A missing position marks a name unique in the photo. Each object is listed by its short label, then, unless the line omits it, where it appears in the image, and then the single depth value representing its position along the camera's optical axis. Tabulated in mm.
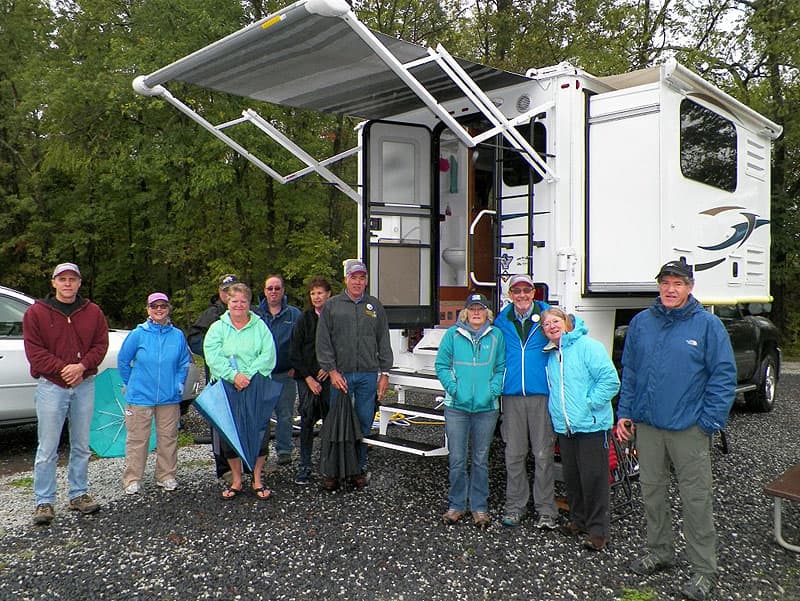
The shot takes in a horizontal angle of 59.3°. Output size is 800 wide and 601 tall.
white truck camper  5070
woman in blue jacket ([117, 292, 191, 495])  5133
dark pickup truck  7906
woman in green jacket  4949
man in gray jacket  5059
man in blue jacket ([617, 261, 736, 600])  3439
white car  6012
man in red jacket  4500
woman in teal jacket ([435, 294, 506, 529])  4449
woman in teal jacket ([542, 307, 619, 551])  4074
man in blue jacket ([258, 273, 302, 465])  5773
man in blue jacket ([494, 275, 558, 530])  4359
